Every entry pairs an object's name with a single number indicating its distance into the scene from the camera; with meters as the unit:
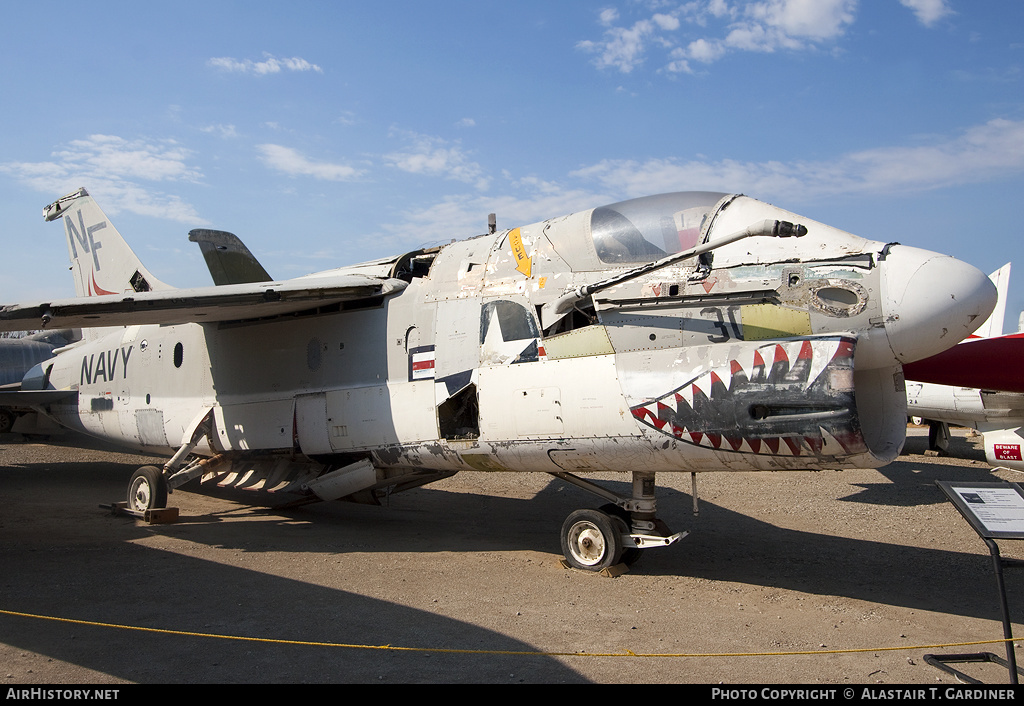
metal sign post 4.29
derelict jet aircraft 5.69
